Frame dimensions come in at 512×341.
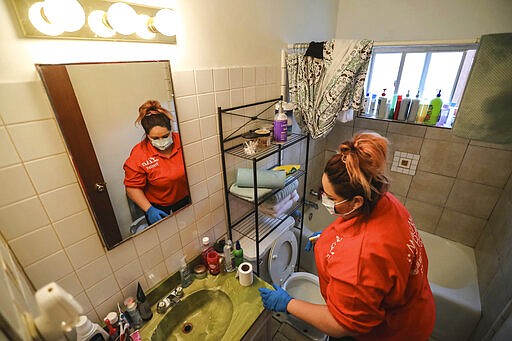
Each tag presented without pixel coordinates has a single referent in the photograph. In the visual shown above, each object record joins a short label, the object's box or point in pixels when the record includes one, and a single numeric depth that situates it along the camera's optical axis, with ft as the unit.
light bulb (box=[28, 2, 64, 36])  1.93
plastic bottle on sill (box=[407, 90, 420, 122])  6.01
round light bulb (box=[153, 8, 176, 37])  2.56
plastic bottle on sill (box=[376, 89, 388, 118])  6.41
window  5.82
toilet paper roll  3.83
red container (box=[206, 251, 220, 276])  4.09
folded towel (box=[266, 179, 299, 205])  4.60
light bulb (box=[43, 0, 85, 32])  1.91
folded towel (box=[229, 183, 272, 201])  4.12
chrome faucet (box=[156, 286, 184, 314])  3.49
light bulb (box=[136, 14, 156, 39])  2.51
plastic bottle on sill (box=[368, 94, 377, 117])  6.73
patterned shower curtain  4.20
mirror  2.29
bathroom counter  3.30
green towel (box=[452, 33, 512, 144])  3.66
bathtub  4.88
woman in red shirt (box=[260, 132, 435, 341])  2.49
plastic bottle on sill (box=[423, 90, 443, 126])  5.76
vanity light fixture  1.93
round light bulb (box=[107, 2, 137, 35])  2.25
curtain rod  4.34
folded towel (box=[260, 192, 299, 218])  4.76
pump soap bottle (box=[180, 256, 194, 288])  3.89
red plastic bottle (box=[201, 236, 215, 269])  4.08
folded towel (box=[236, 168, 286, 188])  4.10
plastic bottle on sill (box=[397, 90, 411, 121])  6.11
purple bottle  4.26
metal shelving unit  3.96
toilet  4.79
